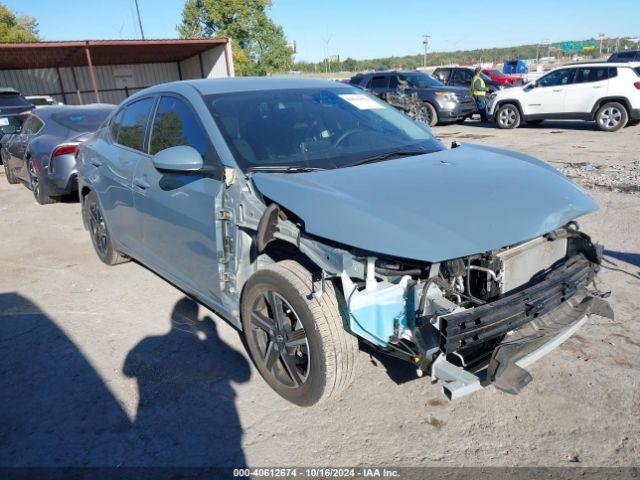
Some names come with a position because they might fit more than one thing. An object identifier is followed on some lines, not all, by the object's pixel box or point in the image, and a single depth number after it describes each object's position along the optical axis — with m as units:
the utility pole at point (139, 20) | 39.66
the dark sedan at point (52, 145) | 7.54
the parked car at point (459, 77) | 19.06
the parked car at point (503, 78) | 23.33
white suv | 12.54
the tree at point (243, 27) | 52.56
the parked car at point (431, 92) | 15.52
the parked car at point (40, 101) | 15.34
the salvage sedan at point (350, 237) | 2.44
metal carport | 20.60
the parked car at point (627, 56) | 20.27
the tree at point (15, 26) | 39.50
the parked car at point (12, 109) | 12.24
